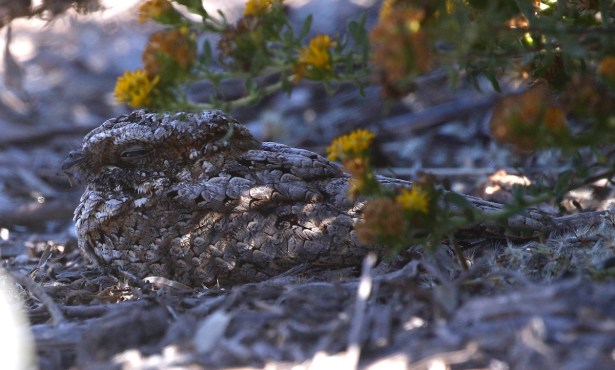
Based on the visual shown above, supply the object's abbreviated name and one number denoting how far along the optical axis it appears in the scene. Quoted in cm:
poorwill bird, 780
